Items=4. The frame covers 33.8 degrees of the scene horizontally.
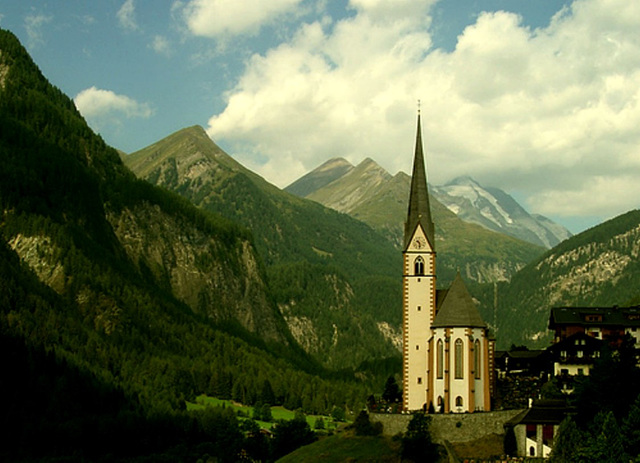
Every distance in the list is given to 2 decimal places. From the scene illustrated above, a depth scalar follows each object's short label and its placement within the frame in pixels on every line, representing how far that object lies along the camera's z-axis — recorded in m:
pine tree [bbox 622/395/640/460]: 93.12
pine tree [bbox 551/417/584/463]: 97.31
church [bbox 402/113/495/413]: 129.50
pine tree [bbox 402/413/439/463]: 113.50
